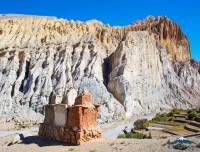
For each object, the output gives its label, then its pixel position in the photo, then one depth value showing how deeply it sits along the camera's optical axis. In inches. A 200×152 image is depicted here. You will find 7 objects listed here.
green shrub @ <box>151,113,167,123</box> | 1842.8
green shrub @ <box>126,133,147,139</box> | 1228.1
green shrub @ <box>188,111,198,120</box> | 1689.3
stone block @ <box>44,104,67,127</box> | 1014.4
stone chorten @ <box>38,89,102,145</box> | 936.3
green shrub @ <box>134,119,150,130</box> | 1574.6
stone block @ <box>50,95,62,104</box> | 1208.2
